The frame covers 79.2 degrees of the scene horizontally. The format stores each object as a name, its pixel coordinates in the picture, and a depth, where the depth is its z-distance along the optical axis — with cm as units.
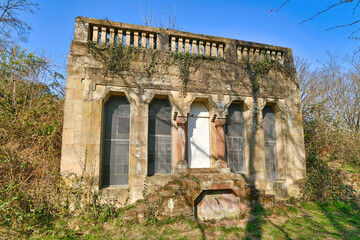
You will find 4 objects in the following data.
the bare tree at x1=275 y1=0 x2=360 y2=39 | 235
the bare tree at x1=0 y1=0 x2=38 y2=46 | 1005
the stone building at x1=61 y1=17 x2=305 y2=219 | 642
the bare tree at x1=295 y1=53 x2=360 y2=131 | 1519
